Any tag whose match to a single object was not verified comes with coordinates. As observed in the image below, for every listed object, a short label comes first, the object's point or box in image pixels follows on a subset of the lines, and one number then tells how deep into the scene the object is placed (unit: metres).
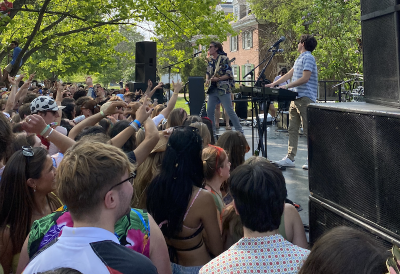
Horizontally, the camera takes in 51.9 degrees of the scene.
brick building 33.59
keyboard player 6.34
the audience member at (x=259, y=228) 1.92
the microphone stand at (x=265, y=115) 5.90
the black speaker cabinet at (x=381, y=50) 2.96
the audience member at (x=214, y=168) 3.30
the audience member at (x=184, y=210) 2.72
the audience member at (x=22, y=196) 2.38
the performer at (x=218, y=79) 8.91
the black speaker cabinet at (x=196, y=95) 10.40
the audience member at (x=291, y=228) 2.68
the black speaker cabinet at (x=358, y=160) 2.42
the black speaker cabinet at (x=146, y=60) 14.15
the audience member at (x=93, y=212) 1.56
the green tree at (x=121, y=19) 12.74
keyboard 5.82
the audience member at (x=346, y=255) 1.33
